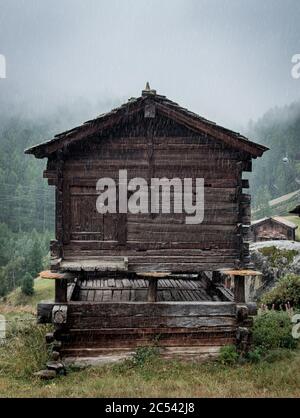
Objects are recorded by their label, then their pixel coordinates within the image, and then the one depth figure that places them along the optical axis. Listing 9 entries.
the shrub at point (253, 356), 10.34
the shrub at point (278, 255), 19.16
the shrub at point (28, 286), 46.48
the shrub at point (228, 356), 10.31
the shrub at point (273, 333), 11.27
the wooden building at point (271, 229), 48.22
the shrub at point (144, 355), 10.14
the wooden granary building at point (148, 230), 10.00
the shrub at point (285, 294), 15.41
